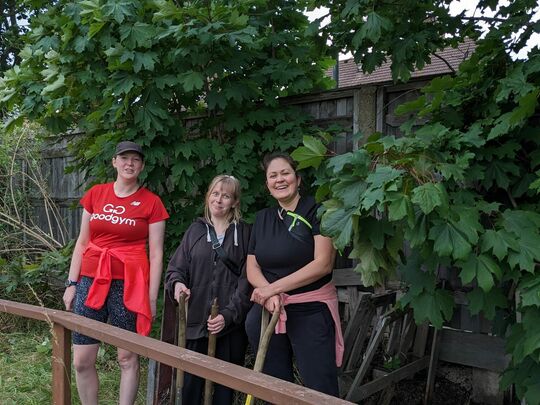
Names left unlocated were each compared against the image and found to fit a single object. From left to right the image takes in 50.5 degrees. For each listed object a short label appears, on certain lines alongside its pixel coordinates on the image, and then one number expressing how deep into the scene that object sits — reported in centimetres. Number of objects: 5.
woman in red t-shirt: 320
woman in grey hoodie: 302
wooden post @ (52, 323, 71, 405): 265
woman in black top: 271
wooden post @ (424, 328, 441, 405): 354
